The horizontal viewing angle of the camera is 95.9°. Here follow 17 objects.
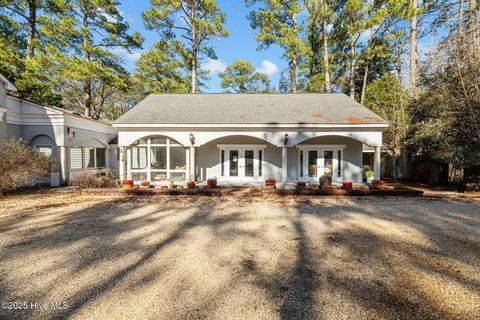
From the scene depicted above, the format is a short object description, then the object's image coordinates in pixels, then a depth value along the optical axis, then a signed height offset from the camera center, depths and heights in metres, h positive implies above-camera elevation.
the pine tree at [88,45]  16.58 +9.40
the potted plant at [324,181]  10.20 -1.15
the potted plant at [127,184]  10.37 -1.25
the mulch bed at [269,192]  9.70 -1.55
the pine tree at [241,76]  31.08 +11.84
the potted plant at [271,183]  10.30 -1.23
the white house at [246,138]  11.09 +1.03
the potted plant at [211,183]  10.65 -1.26
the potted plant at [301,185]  10.02 -1.33
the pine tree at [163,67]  21.44 +9.35
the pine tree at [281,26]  20.34 +12.75
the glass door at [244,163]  13.09 -0.35
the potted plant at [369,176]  12.06 -1.09
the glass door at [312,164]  12.91 -0.43
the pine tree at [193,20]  19.30 +12.64
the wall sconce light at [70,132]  12.41 +1.49
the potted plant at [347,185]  10.18 -1.34
